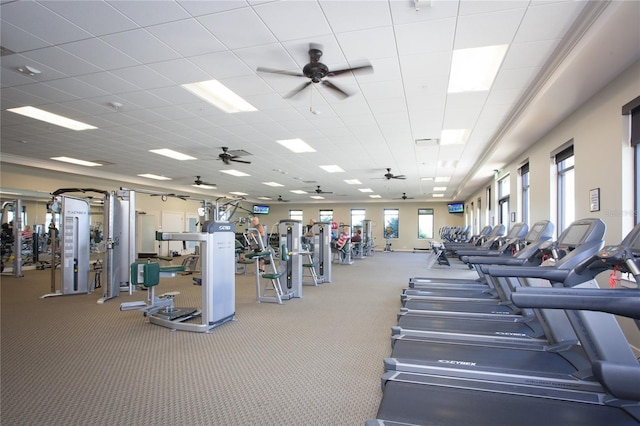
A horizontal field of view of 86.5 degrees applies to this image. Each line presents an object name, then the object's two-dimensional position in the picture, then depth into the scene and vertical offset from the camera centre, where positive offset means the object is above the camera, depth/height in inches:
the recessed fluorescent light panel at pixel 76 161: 340.2 +58.0
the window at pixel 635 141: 125.8 +27.7
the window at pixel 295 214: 849.7 +5.8
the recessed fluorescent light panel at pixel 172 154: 311.0 +60.1
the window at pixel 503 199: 343.3 +17.3
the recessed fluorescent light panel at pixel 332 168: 382.9 +55.9
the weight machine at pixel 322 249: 304.0 -30.3
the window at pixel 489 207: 418.5 +11.4
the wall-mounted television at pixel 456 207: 738.2 +19.3
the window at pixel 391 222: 782.8 -13.8
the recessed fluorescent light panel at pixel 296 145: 278.7 +61.0
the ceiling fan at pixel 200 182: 466.8 +49.0
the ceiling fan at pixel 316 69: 134.2 +59.4
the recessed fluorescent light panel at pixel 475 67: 140.5 +67.6
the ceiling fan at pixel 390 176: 404.5 +49.6
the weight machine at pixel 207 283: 157.0 -32.6
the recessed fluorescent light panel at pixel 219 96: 177.8 +67.8
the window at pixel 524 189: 276.0 +22.7
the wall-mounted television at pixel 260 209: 817.5 +17.9
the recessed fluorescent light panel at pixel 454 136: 253.0 +62.6
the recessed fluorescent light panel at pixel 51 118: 209.8 +65.5
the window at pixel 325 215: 827.4 +3.0
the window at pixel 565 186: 200.1 +18.1
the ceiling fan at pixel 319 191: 579.8 +45.0
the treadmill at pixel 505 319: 90.4 -45.9
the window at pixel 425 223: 770.2 -16.0
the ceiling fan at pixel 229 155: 299.4 +57.7
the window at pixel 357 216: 803.4 +0.4
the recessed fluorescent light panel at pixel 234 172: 413.4 +54.8
